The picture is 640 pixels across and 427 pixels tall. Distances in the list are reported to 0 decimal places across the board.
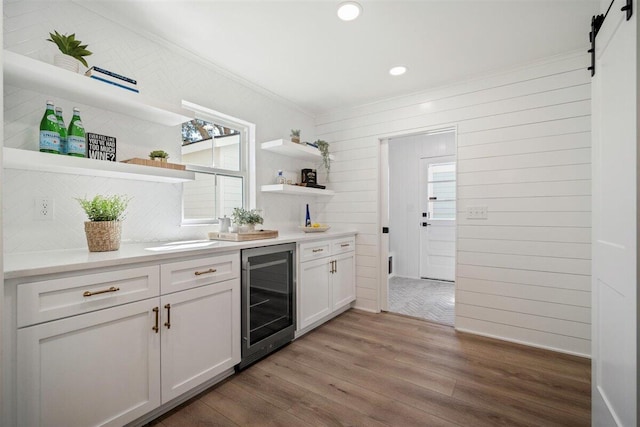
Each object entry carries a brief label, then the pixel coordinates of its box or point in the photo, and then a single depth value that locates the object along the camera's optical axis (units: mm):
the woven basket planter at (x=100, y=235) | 1653
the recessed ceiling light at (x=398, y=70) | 2757
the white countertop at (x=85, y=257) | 1217
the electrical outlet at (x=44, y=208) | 1679
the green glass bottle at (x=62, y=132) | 1625
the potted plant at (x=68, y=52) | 1595
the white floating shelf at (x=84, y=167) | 1404
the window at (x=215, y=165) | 2568
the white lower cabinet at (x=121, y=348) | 1229
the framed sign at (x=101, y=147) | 1809
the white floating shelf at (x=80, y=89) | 1452
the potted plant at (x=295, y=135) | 3369
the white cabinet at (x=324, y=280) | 2762
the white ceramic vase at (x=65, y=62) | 1591
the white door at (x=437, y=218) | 5016
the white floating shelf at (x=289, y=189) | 3123
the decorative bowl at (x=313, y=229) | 3320
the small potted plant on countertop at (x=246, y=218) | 2574
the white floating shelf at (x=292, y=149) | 3102
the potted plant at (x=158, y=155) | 2039
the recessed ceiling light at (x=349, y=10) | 1923
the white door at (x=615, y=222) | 1079
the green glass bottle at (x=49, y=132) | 1528
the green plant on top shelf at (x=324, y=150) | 3711
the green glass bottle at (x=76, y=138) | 1629
